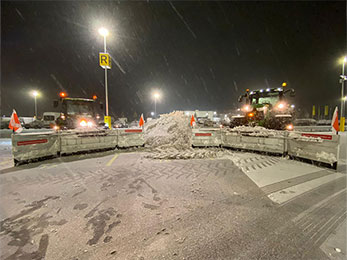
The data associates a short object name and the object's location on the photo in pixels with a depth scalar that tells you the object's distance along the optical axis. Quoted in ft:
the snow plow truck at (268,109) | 32.53
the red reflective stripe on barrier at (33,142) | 19.21
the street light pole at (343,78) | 47.80
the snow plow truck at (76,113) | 33.65
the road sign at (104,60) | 41.42
